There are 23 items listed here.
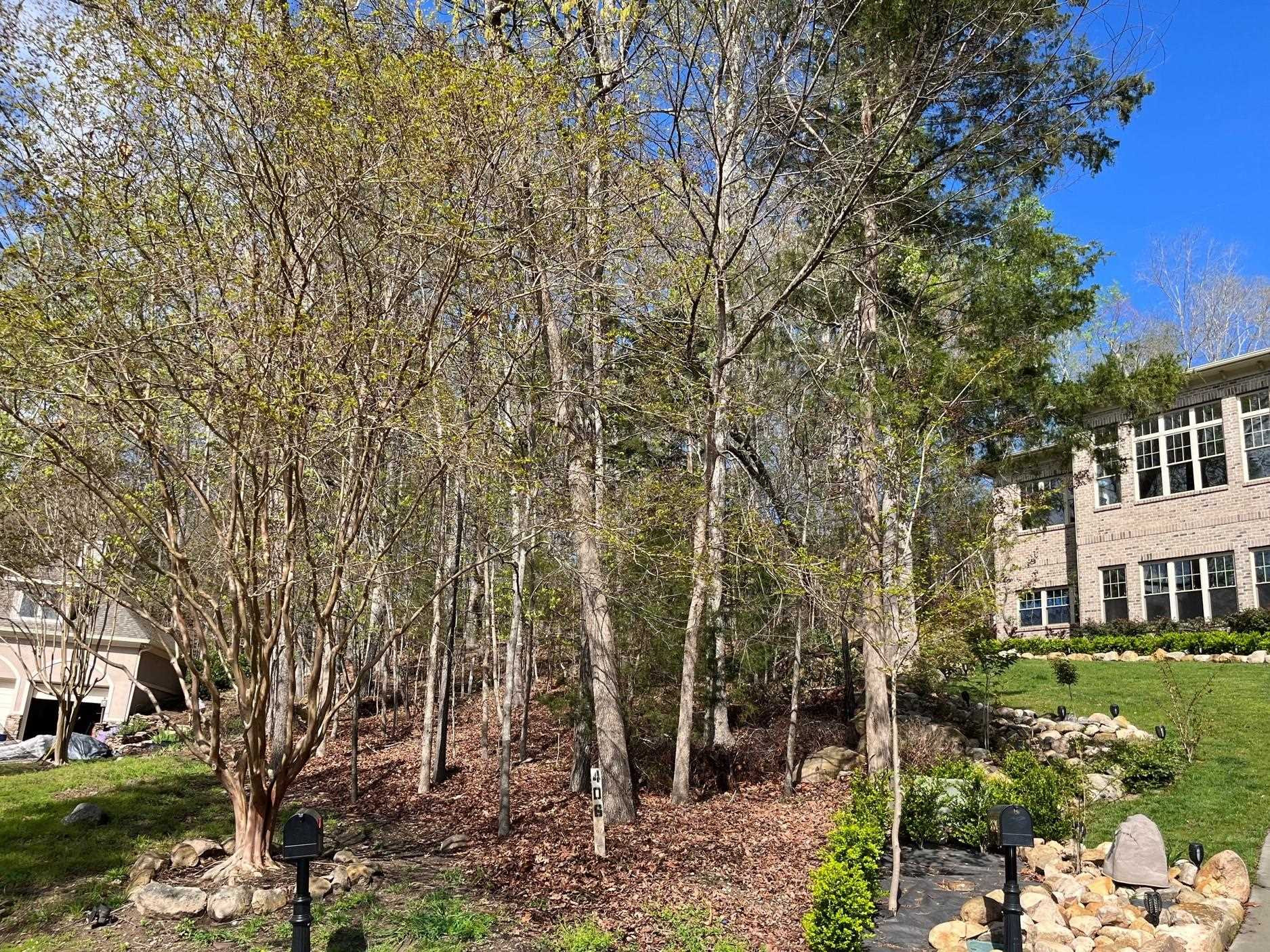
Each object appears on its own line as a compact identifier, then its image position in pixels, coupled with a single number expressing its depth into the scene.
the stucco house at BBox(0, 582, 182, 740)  19.88
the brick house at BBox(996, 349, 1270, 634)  19.45
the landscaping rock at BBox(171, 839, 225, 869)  7.70
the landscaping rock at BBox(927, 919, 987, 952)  6.45
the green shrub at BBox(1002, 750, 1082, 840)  8.73
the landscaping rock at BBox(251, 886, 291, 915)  6.67
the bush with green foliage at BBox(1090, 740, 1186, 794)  10.22
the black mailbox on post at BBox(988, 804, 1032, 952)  5.65
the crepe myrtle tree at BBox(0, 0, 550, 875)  6.71
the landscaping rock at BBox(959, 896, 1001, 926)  6.69
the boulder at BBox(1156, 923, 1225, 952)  5.63
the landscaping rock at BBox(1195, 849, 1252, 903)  6.84
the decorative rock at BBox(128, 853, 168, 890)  7.29
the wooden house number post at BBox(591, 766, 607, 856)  8.02
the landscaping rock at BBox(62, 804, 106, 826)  9.83
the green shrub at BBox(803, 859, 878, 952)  6.30
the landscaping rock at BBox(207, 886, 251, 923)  6.57
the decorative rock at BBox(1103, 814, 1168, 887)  6.91
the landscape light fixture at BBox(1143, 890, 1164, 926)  6.43
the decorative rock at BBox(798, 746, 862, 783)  12.23
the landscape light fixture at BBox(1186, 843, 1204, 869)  7.26
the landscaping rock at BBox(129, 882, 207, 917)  6.62
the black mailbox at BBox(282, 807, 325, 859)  5.25
